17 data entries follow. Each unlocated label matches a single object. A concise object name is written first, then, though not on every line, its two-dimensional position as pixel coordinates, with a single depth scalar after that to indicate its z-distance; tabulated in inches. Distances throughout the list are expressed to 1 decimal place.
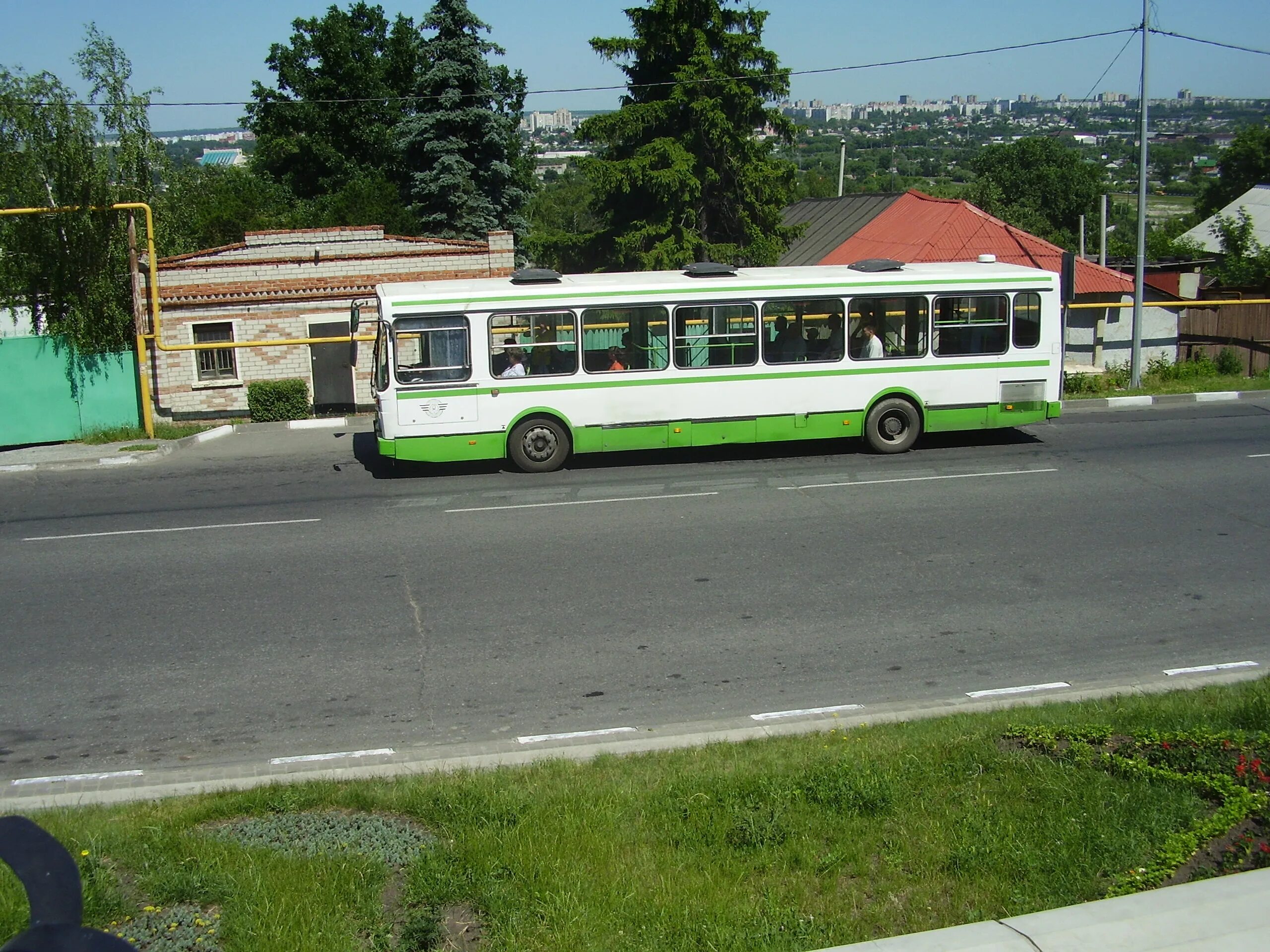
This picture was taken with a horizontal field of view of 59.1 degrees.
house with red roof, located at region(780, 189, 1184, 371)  1019.3
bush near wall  806.5
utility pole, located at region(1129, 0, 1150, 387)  840.3
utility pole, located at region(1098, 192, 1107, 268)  1338.2
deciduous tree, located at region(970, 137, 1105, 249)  3184.1
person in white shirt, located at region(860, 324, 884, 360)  634.8
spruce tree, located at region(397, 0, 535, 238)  1509.6
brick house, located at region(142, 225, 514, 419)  882.1
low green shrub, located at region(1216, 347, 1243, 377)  945.5
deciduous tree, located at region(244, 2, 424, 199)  2068.2
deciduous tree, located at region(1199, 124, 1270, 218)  3193.9
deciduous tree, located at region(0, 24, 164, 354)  726.5
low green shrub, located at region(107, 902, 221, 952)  180.5
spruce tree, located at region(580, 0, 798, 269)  1023.0
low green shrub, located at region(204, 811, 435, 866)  211.6
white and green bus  598.2
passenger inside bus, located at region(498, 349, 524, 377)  601.9
